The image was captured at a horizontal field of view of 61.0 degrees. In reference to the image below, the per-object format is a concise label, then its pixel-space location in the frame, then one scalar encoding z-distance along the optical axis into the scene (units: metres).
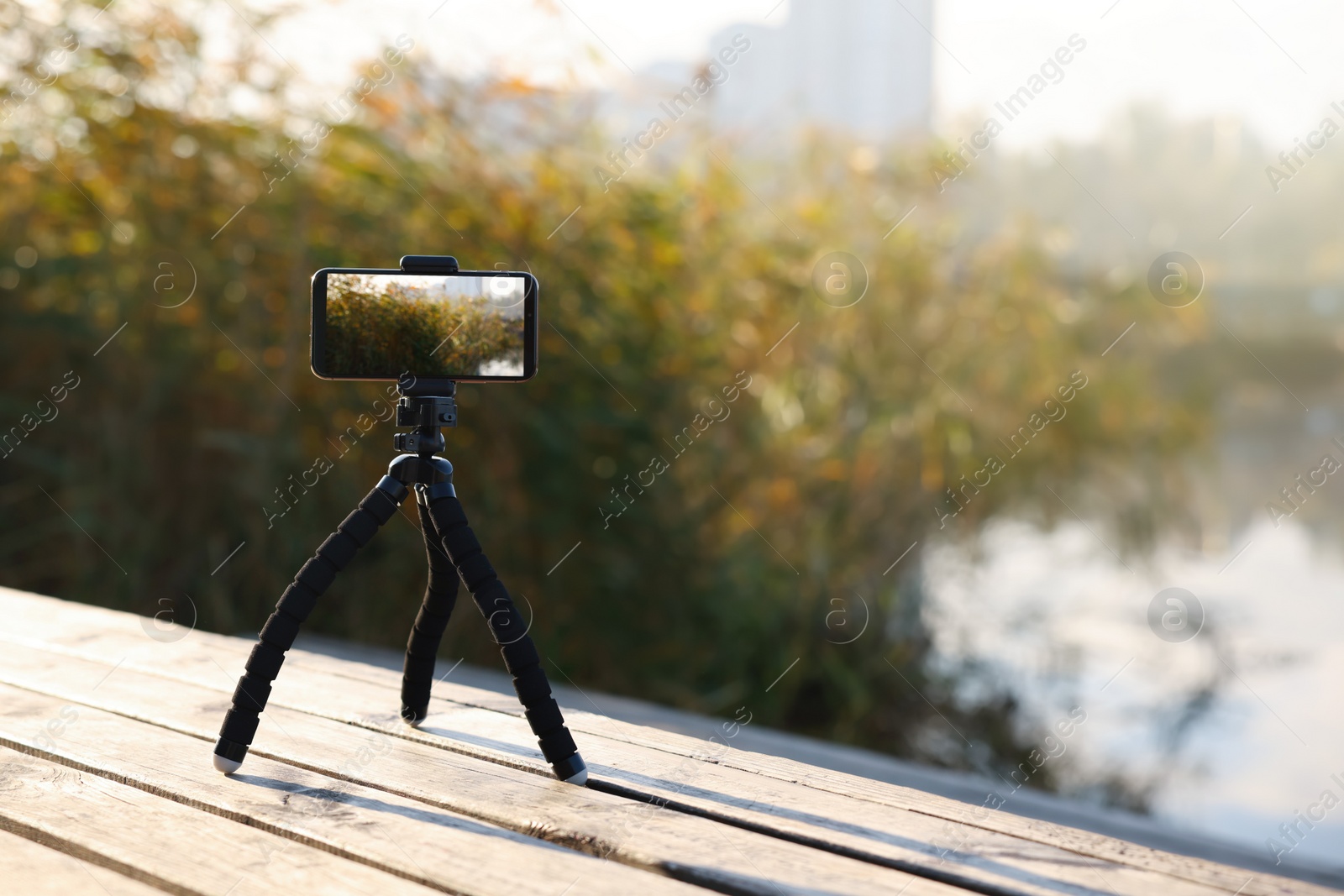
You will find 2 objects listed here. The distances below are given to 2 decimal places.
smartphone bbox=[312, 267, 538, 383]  1.27
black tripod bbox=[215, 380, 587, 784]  1.24
